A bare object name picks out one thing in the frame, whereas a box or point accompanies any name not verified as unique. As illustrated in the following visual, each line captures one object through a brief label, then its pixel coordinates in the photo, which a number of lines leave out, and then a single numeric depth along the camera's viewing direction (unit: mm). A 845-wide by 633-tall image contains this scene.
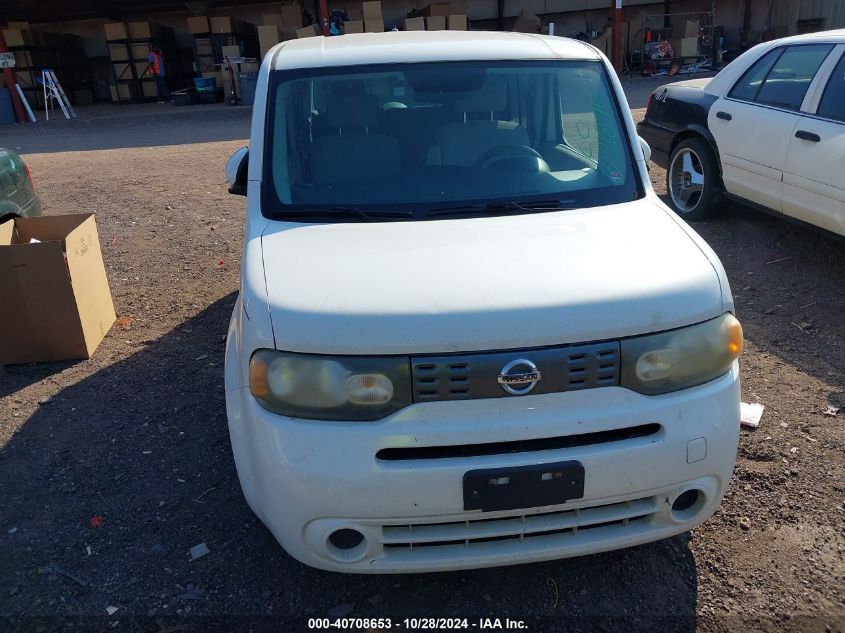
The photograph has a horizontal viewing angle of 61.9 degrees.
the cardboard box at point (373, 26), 20969
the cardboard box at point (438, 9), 22172
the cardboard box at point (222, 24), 23203
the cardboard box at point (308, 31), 20331
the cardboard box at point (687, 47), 21250
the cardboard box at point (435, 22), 20984
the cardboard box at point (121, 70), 24328
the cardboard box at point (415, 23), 20922
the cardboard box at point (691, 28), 21531
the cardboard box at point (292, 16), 23312
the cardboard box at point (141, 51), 24312
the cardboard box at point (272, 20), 22716
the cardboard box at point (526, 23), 22828
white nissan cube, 2150
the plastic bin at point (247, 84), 19281
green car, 5297
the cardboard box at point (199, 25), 23469
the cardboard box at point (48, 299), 4387
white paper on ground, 3584
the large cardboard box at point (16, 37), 22688
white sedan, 5039
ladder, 19984
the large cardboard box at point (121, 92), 24456
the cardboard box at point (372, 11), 21672
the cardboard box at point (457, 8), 22750
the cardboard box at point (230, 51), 21375
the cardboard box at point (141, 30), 23969
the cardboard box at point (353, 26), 21328
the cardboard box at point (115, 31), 23359
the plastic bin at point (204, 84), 21531
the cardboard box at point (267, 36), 20469
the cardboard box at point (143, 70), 24156
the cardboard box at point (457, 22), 20677
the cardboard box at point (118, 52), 24141
